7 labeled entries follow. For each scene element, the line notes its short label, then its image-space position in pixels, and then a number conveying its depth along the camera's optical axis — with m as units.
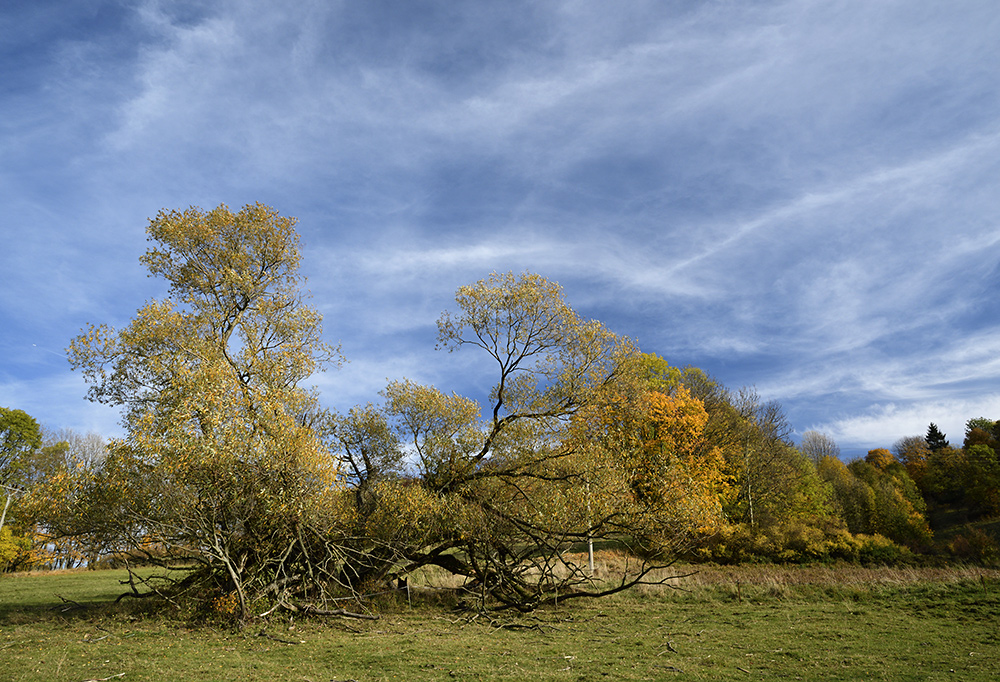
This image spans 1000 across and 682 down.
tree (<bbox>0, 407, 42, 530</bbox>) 42.91
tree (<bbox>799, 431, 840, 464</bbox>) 84.74
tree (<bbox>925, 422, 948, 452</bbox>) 81.22
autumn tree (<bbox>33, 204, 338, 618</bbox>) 15.20
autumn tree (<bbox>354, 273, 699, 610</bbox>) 18.00
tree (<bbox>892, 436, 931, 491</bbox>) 71.69
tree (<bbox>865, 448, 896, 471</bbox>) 77.56
